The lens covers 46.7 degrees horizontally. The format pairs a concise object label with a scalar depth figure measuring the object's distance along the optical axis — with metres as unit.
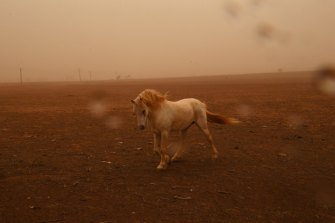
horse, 7.79
